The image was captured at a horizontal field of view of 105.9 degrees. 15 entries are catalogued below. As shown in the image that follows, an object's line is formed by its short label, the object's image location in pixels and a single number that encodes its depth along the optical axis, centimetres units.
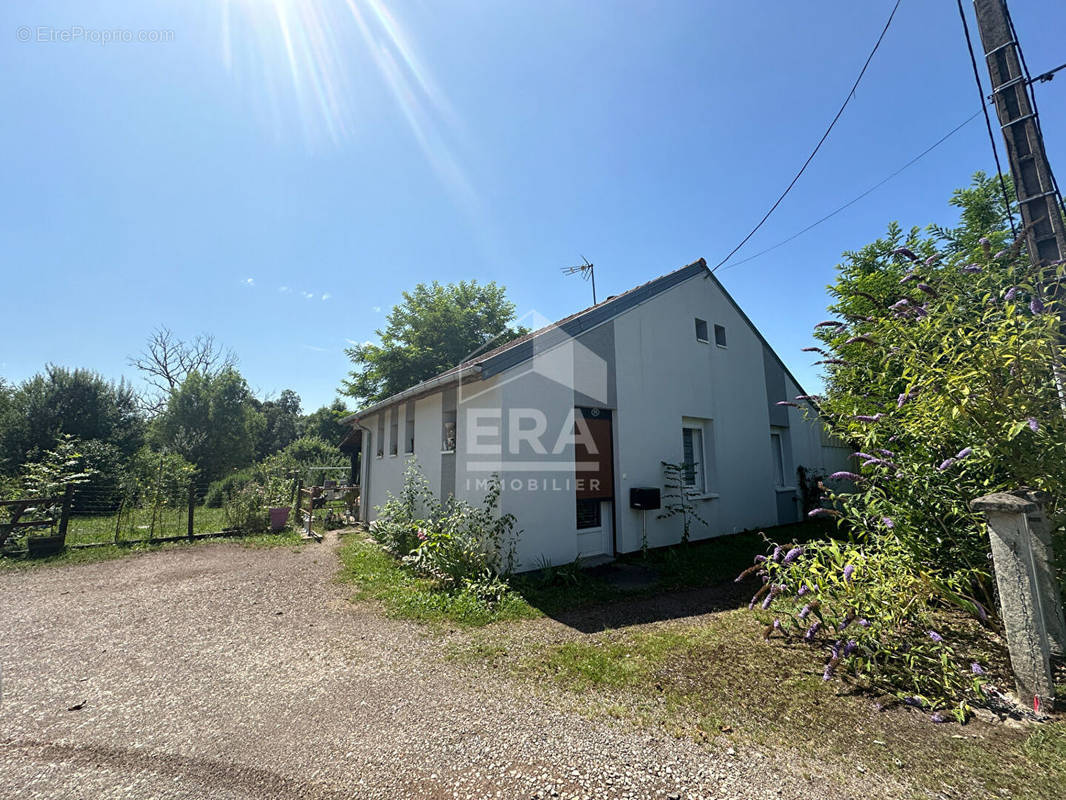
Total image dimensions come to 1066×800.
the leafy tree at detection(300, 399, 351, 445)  2961
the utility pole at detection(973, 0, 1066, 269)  332
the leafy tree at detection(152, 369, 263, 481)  1991
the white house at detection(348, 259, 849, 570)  621
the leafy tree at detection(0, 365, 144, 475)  1620
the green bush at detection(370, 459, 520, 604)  550
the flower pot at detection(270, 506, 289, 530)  1083
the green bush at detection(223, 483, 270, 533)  1038
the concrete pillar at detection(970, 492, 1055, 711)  263
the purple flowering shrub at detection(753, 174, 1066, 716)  292
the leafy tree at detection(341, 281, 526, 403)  2050
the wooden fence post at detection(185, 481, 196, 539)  948
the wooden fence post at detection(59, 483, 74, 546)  807
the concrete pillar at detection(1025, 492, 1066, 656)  286
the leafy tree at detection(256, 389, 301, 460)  3027
